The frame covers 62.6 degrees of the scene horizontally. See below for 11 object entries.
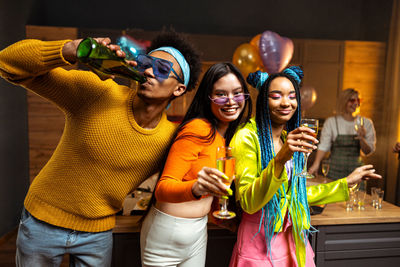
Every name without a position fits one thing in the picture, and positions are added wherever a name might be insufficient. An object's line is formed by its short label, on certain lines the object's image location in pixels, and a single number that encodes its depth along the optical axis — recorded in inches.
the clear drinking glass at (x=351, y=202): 77.6
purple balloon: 133.1
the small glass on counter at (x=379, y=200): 79.3
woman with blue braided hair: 55.1
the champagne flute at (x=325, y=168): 90.0
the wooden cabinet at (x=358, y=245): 72.2
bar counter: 70.6
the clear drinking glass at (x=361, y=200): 79.0
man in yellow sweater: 49.8
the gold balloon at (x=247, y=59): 139.1
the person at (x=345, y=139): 128.7
